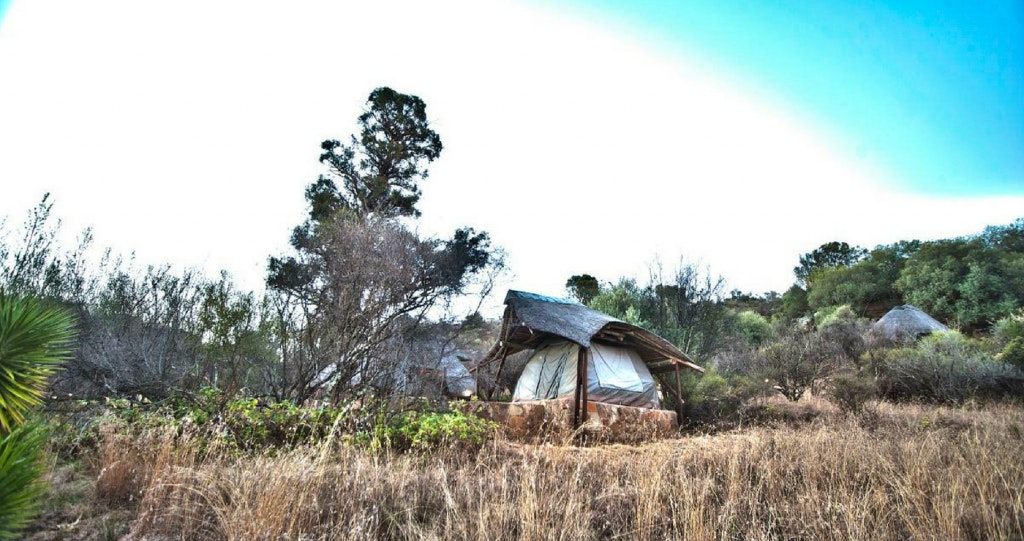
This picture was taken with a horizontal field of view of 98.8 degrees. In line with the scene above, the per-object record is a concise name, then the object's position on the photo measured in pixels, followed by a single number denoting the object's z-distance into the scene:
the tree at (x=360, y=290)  7.12
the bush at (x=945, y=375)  11.66
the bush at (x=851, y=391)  11.36
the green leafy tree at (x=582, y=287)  37.08
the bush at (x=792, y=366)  14.16
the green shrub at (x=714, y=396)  13.01
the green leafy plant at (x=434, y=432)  5.70
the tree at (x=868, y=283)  36.66
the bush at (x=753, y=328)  28.32
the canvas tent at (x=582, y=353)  11.77
